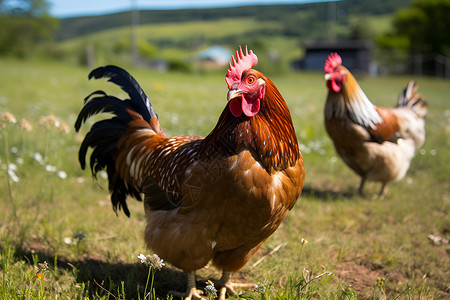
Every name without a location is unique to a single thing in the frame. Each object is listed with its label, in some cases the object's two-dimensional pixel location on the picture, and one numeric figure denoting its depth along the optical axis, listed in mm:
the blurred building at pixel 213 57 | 36594
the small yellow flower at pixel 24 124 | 3091
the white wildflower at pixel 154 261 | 1828
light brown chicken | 4391
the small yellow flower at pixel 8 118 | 2786
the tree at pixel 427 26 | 35112
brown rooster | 2078
